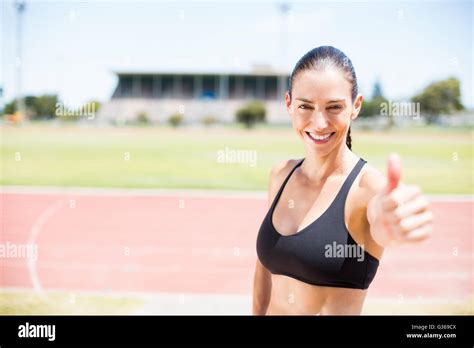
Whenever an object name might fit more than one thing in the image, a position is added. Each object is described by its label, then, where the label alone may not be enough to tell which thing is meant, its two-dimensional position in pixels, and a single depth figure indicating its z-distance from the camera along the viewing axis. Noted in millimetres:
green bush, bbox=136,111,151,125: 36000
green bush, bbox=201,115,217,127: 34062
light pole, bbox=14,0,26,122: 22038
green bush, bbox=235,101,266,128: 30719
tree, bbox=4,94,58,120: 20488
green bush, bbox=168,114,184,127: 34656
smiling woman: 1835
